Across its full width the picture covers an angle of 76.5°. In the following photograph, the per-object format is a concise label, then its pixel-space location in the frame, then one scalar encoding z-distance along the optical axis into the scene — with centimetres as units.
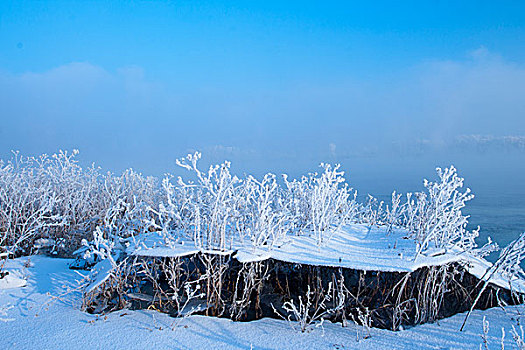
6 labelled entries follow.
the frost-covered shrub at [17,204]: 740
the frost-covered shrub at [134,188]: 1053
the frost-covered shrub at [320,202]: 543
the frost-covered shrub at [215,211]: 462
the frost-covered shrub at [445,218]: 459
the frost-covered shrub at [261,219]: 464
